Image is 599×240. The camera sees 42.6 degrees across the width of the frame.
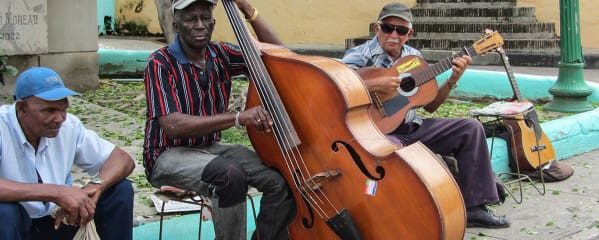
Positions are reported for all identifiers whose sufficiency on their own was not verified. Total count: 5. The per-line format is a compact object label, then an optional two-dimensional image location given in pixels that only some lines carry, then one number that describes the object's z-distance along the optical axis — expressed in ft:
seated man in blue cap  9.64
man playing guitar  14.48
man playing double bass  11.10
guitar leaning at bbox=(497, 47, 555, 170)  17.78
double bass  10.35
